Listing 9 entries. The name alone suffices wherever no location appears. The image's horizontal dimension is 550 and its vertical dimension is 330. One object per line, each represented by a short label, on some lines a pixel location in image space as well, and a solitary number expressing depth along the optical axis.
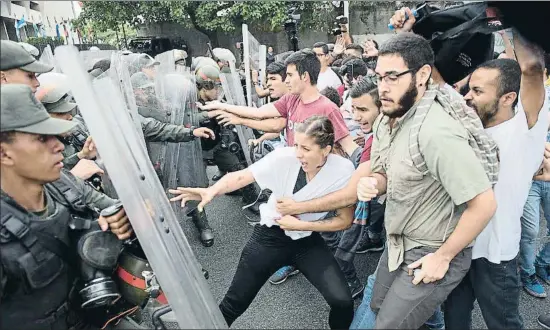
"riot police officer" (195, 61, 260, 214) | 4.56
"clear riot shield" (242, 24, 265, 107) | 4.77
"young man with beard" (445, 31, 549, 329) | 1.97
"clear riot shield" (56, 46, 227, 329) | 1.39
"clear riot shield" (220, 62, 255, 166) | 4.56
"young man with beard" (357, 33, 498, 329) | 1.64
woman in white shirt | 2.20
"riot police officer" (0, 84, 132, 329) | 1.45
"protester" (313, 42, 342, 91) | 5.55
